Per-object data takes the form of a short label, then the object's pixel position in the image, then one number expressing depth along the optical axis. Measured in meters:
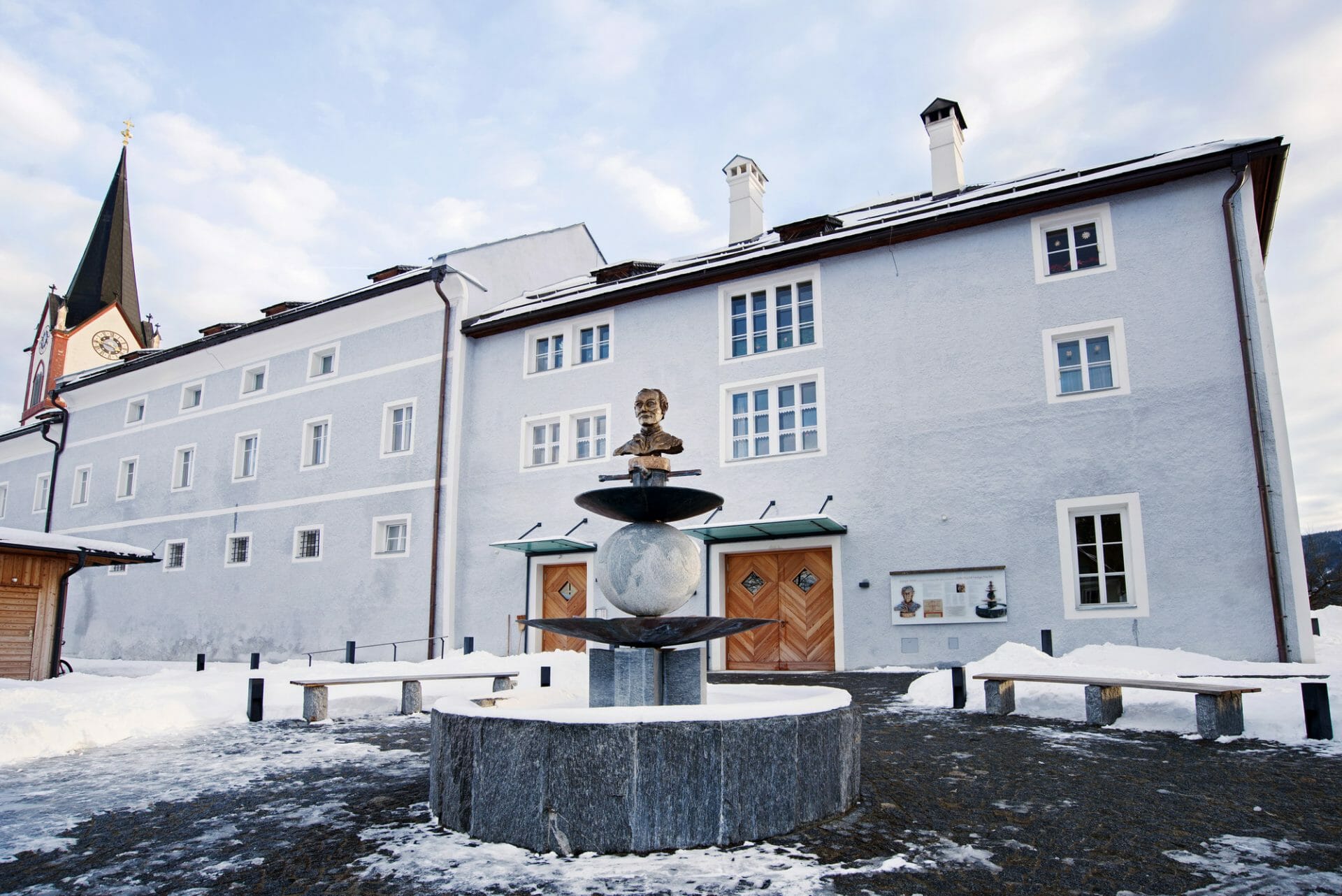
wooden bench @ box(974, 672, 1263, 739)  7.45
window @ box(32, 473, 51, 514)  31.22
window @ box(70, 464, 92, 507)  29.58
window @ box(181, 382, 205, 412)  26.94
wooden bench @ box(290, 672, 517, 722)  10.02
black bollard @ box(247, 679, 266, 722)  9.97
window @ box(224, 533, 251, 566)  23.69
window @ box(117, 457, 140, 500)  27.86
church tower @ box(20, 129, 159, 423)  38.19
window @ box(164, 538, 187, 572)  25.14
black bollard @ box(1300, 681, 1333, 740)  7.09
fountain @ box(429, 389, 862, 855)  4.41
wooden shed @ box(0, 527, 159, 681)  16.08
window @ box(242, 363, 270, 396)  25.39
